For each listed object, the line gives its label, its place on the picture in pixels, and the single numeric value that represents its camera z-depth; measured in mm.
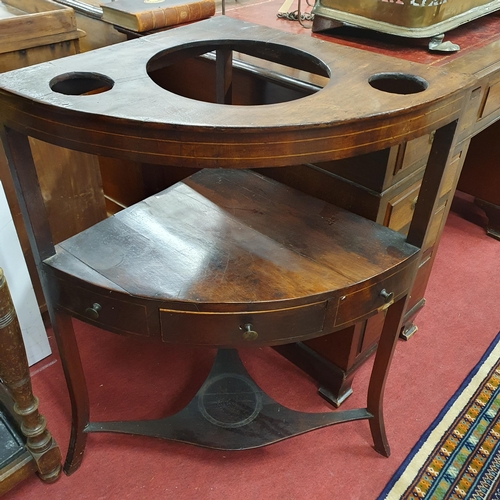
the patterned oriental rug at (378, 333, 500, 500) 1132
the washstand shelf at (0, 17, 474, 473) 641
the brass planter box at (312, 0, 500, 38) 1045
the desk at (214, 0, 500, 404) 1043
